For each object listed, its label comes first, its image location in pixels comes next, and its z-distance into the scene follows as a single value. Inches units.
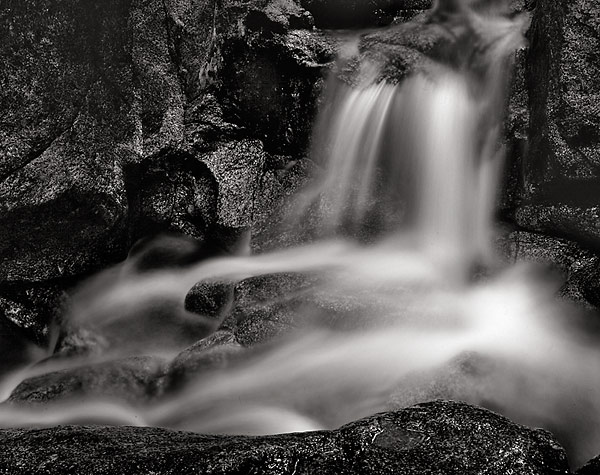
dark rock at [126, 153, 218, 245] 297.4
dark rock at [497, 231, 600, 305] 216.8
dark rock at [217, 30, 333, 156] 297.7
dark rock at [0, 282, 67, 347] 261.7
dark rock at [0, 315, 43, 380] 253.6
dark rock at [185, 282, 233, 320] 253.4
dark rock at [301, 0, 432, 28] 320.5
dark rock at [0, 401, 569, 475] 124.6
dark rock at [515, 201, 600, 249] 228.1
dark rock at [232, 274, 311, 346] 221.5
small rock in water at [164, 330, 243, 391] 212.8
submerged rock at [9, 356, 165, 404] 210.1
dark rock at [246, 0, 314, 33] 299.4
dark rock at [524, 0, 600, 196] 221.5
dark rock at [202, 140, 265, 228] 292.7
